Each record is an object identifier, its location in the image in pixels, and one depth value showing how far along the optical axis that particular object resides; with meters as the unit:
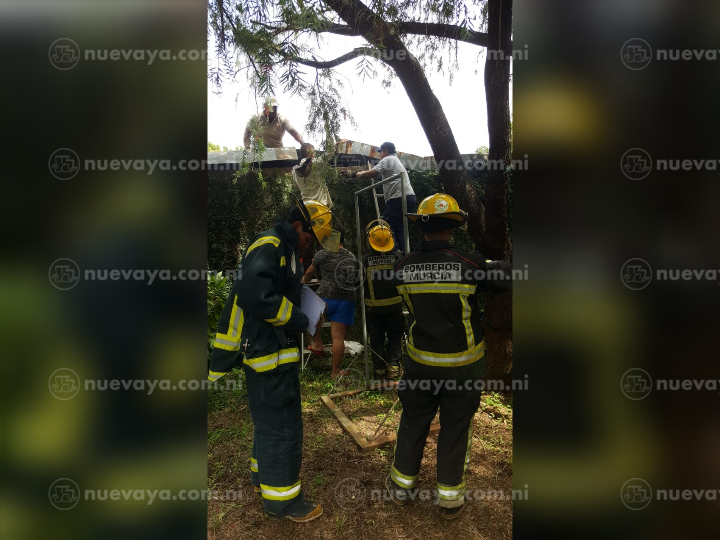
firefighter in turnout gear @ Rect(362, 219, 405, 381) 5.09
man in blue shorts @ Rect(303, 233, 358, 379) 5.34
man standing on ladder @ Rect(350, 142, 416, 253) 5.43
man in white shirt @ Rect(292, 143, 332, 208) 5.12
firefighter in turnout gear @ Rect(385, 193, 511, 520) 2.81
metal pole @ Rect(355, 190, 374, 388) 4.63
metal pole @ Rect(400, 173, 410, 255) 4.08
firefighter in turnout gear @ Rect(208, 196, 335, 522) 2.60
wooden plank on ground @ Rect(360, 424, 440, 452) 3.76
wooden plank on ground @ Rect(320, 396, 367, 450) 3.86
